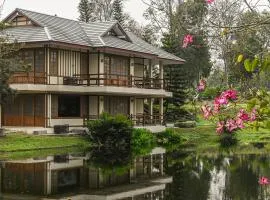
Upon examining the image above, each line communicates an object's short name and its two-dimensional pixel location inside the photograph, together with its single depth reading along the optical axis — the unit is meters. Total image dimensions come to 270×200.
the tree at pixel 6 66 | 30.12
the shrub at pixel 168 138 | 37.75
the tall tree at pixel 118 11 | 68.19
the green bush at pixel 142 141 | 31.33
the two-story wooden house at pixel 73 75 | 35.19
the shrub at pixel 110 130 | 30.33
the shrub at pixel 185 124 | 45.69
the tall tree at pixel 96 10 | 69.31
